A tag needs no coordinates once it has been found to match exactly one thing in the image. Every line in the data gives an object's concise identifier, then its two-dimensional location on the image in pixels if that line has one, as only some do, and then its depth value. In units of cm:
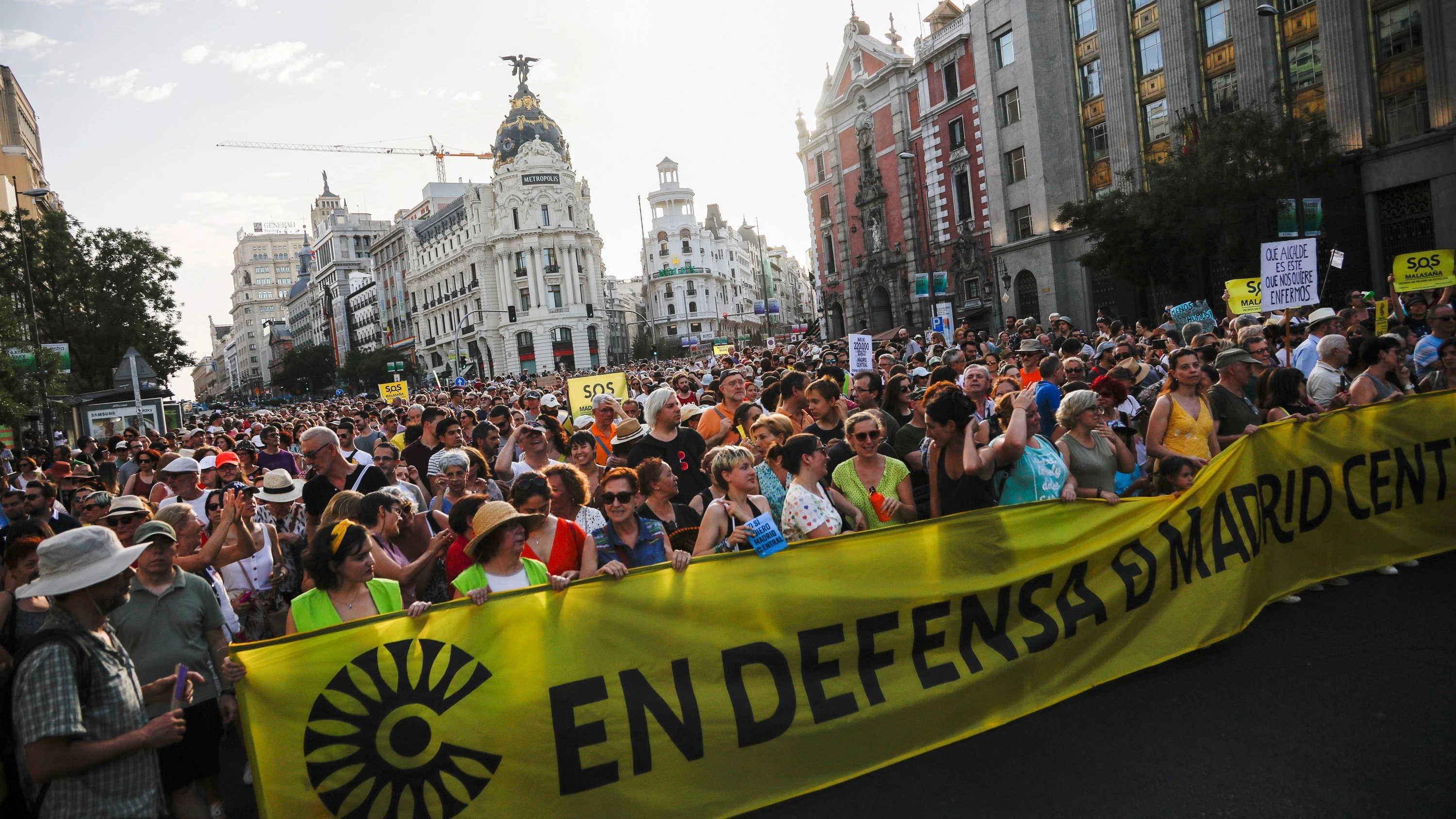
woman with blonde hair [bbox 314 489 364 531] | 502
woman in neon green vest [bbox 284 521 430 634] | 410
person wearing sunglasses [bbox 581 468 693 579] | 498
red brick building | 4391
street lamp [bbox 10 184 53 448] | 2044
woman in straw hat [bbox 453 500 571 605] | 433
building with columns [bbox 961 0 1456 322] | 2294
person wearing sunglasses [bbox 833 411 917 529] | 536
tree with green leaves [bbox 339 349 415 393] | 9231
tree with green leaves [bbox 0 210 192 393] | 3566
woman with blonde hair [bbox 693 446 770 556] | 490
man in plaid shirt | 297
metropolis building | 9269
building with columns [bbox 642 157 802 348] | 12494
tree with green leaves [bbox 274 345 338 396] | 11019
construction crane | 17450
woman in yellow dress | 637
